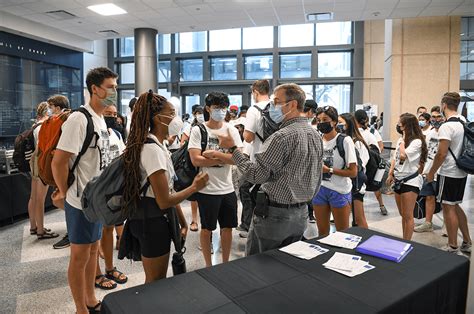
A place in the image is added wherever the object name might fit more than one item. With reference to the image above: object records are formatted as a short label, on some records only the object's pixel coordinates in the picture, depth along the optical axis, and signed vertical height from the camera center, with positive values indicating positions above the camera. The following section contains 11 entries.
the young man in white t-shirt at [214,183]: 2.69 -0.41
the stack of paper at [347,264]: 1.47 -0.59
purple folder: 1.62 -0.57
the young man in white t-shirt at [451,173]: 3.36 -0.43
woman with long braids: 1.65 -0.26
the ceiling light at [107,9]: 6.28 +2.22
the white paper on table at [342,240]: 1.77 -0.58
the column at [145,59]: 7.79 +1.58
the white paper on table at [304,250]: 1.64 -0.58
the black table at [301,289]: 1.21 -0.60
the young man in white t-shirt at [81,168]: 1.96 -0.22
